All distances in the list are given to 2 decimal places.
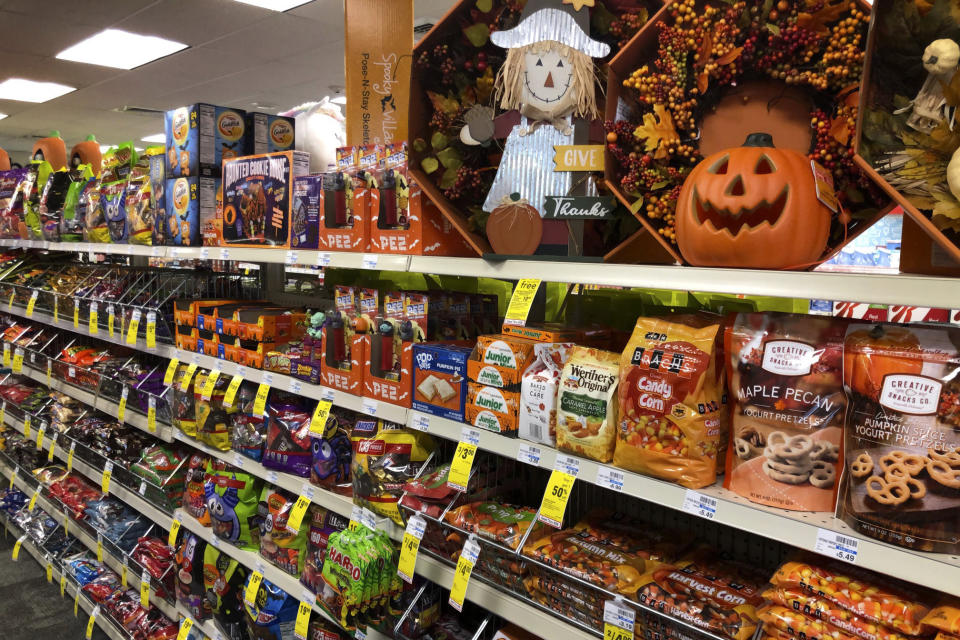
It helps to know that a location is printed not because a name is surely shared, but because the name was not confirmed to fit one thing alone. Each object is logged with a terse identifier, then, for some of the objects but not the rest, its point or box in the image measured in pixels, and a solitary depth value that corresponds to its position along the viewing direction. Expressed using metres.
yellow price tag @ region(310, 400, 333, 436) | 2.08
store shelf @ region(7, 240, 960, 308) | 0.97
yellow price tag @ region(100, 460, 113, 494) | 3.36
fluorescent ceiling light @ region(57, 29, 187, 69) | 6.37
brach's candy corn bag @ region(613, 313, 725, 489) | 1.24
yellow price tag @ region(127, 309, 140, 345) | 2.97
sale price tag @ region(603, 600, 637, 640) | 1.34
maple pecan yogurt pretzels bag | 1.13
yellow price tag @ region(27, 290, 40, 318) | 3.89
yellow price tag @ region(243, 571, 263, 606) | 2.37
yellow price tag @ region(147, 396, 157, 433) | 2.95
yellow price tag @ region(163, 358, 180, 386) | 2.77
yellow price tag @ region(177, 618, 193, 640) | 2.76
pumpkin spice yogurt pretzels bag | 0.98
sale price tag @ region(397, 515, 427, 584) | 1.76
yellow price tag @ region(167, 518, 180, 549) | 2.81
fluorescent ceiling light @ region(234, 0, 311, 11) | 5.33
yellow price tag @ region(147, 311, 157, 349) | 2.88
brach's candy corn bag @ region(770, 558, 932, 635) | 1.07
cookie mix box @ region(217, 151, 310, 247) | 2.24
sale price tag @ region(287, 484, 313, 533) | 2.16
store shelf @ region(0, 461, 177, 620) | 3.01
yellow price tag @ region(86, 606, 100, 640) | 3.27
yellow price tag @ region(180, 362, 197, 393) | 2.66
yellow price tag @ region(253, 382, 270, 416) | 2.34
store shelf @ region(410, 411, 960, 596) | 0.97
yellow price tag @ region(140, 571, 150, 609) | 3.03
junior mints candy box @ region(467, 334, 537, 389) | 1.56
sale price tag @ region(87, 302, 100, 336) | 3.29
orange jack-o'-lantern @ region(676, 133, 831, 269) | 1.14
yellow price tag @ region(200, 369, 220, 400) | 2.54
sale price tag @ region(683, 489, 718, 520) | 1.20
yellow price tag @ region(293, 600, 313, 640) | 2.10
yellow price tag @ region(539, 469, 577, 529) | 1.41
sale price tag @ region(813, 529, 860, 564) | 1.04
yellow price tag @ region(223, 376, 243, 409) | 2.41
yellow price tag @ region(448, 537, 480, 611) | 1.61
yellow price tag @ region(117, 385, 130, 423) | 3.13
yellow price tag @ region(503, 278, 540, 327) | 1.47
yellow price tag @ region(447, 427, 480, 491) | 1.63
